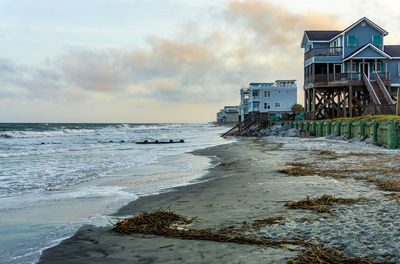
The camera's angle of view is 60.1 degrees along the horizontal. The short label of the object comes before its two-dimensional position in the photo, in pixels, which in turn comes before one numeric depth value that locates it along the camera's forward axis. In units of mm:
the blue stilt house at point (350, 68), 34938
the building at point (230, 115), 156825
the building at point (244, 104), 90625
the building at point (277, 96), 70375
